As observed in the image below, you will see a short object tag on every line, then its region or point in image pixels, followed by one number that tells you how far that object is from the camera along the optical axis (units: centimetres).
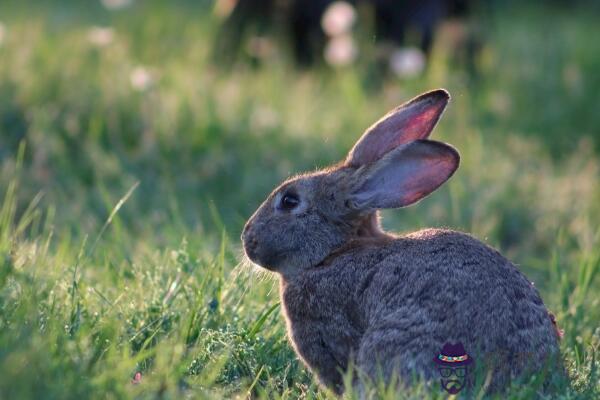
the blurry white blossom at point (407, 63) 1729
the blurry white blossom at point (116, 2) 1807
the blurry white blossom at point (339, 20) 1730
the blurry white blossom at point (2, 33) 1567
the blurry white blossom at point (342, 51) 1781
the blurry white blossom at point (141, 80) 1464
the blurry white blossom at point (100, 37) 1605
